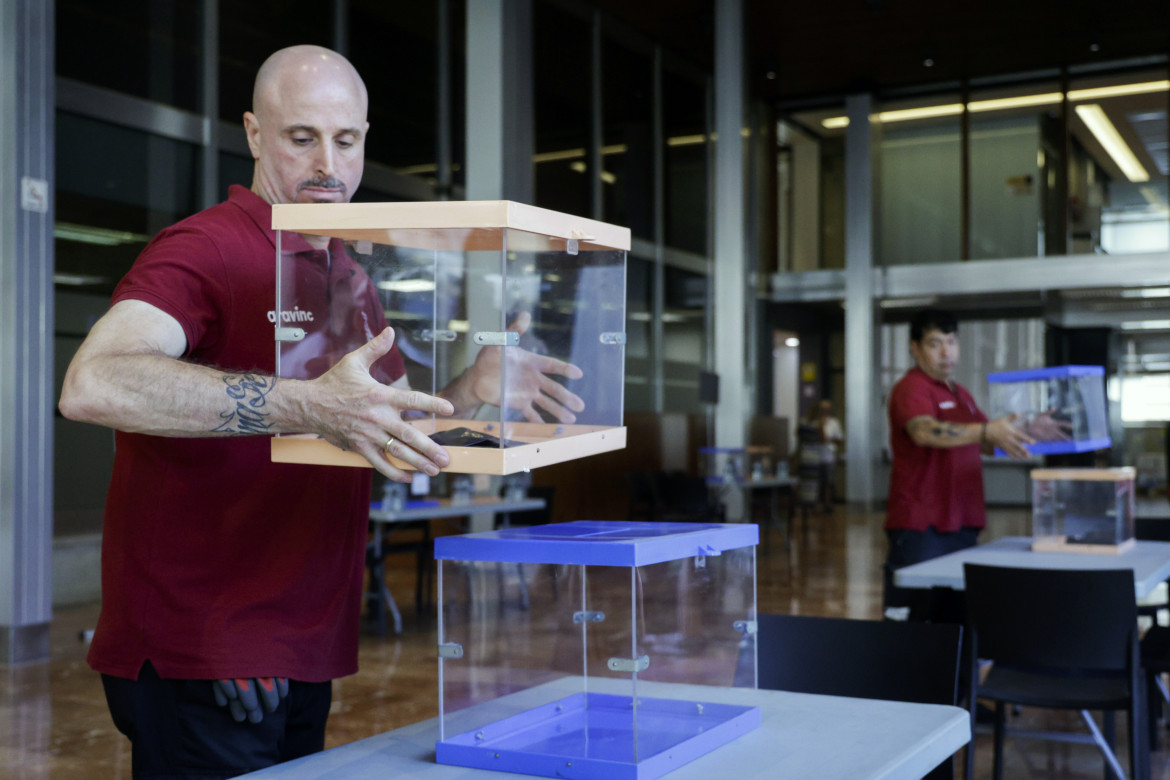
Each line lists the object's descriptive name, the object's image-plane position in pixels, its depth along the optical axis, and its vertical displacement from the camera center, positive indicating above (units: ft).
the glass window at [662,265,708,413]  43.93 +3.13
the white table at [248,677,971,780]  4.36 -1.43
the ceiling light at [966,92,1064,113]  49.70 +14.26
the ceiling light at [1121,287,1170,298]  47.80 +5.34
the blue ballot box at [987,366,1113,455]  13.83 +0.07
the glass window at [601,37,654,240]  41.78 +10.75
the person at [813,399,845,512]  50.35 -1.60
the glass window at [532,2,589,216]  38.65 +11.10
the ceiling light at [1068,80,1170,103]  47.03 +13.99
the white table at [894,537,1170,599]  11.39 -1.73
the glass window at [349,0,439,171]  32.19 +10.28
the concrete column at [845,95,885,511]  50.26 +4.23
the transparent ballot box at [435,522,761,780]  4.32 -0.99
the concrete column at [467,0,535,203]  27.12 +7.88
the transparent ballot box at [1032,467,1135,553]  13.99 -1.25
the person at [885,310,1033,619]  14.51 -0.68
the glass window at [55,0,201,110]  24.03 +8.47
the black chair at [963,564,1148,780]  10.18 -2.08
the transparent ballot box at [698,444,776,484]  35.86 -1.75
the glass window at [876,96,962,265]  52.13 +11.13
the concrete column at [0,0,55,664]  18.51 +1.38
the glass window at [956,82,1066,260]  49.75 +11.18
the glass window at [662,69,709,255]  45.32 +10.53
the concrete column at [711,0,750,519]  39.63 +6.82
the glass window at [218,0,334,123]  27.61 +9.93
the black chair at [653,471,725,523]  32.60 -2.49
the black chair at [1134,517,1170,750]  11.75 -2.67
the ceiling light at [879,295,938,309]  52.44 +5.42
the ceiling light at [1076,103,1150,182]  49.08 +12.43
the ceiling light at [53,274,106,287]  24.00 +3.01
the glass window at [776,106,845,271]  55.36 +11.25
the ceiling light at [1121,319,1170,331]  55.67 +4.48
